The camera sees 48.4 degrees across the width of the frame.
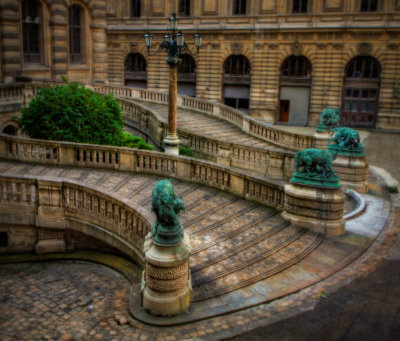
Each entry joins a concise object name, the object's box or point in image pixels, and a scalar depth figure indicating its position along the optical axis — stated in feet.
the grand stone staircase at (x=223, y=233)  29.07
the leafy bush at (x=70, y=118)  55.42
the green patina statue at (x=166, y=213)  24.54
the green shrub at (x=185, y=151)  63.87
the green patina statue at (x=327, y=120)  67.62
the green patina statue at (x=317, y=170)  36.94
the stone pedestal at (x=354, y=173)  51.78
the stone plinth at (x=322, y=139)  67.21
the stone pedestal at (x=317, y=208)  36.63
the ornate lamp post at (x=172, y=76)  51.55
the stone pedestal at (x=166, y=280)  24.85
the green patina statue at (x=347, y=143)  52.65
